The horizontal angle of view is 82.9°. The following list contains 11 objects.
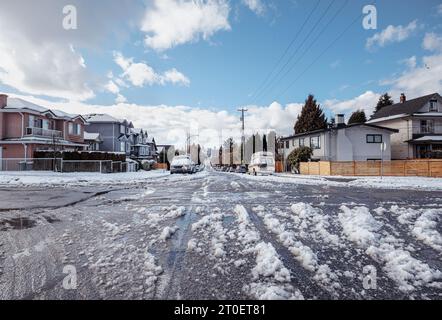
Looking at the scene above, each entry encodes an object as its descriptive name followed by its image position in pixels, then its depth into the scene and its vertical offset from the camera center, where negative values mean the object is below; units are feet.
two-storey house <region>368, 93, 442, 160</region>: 110.11 +14.79
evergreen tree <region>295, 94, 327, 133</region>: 185.68 +34.16
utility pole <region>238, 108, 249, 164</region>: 158.74 +28.45
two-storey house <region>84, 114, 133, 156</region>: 160.15 +22.08
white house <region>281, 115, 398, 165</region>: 105.81 +8.89
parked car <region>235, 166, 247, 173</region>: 151.38 -3.38
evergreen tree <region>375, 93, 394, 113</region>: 210.38 +52.57
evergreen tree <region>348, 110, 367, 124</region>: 205.26 +38.20
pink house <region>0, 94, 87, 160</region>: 96.32 +14.65
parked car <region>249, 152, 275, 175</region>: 106.83 +0.17
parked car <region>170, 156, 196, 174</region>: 103.81 -0.47
